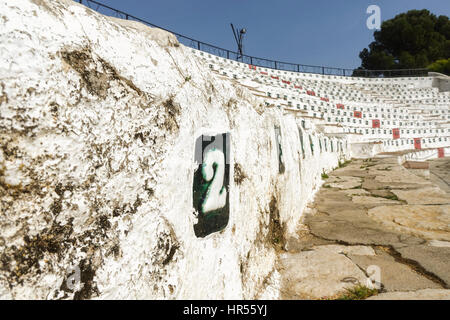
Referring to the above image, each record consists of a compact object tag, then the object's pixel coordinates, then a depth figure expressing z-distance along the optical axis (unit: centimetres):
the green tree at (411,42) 2923
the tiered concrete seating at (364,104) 1210
